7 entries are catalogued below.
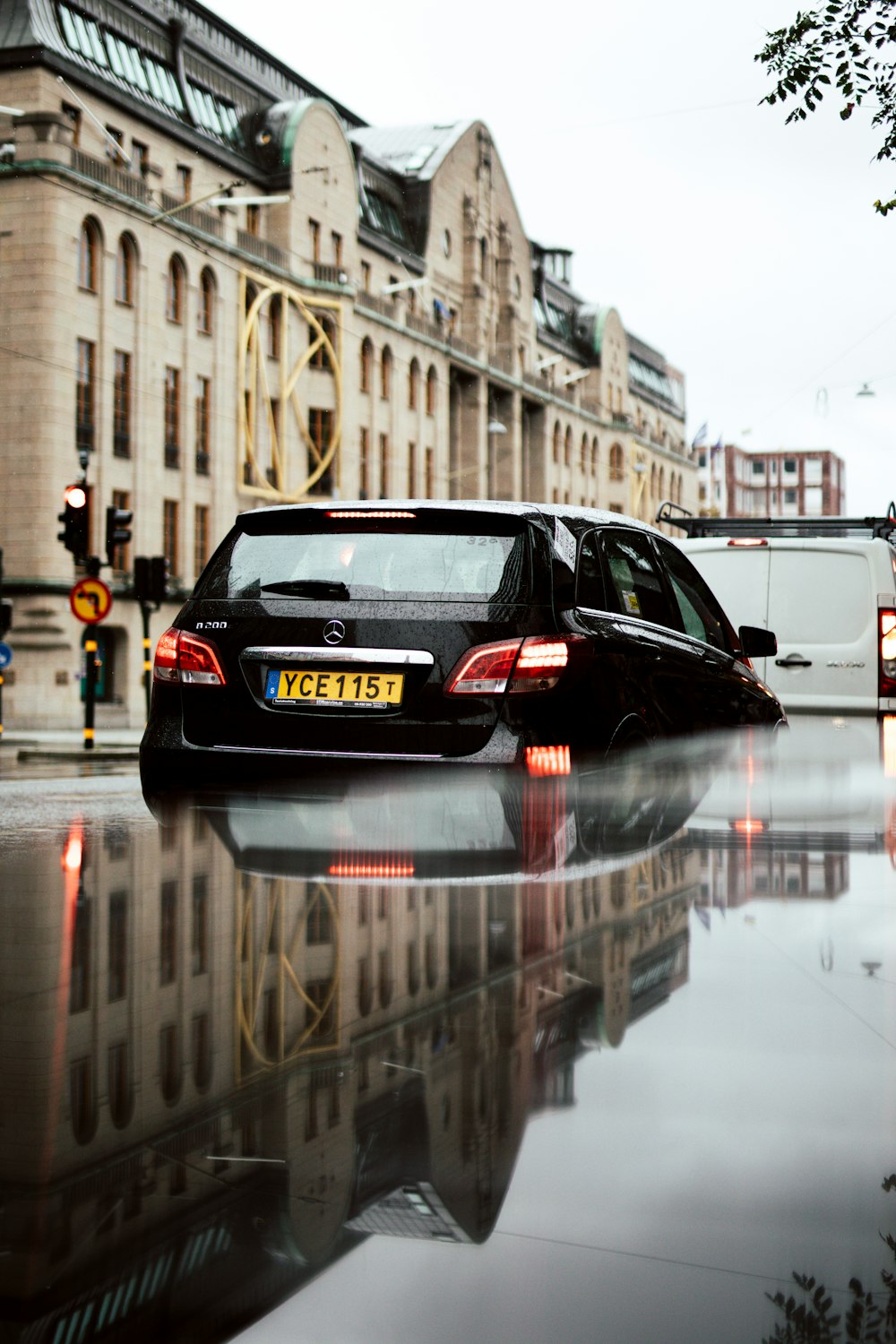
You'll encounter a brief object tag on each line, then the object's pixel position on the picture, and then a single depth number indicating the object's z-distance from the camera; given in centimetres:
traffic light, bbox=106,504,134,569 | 2697
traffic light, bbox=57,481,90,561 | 2477
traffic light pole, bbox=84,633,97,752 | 2572
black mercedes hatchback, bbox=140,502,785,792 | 545
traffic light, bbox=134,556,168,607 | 2855
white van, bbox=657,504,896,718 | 1216
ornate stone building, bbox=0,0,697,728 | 4253
